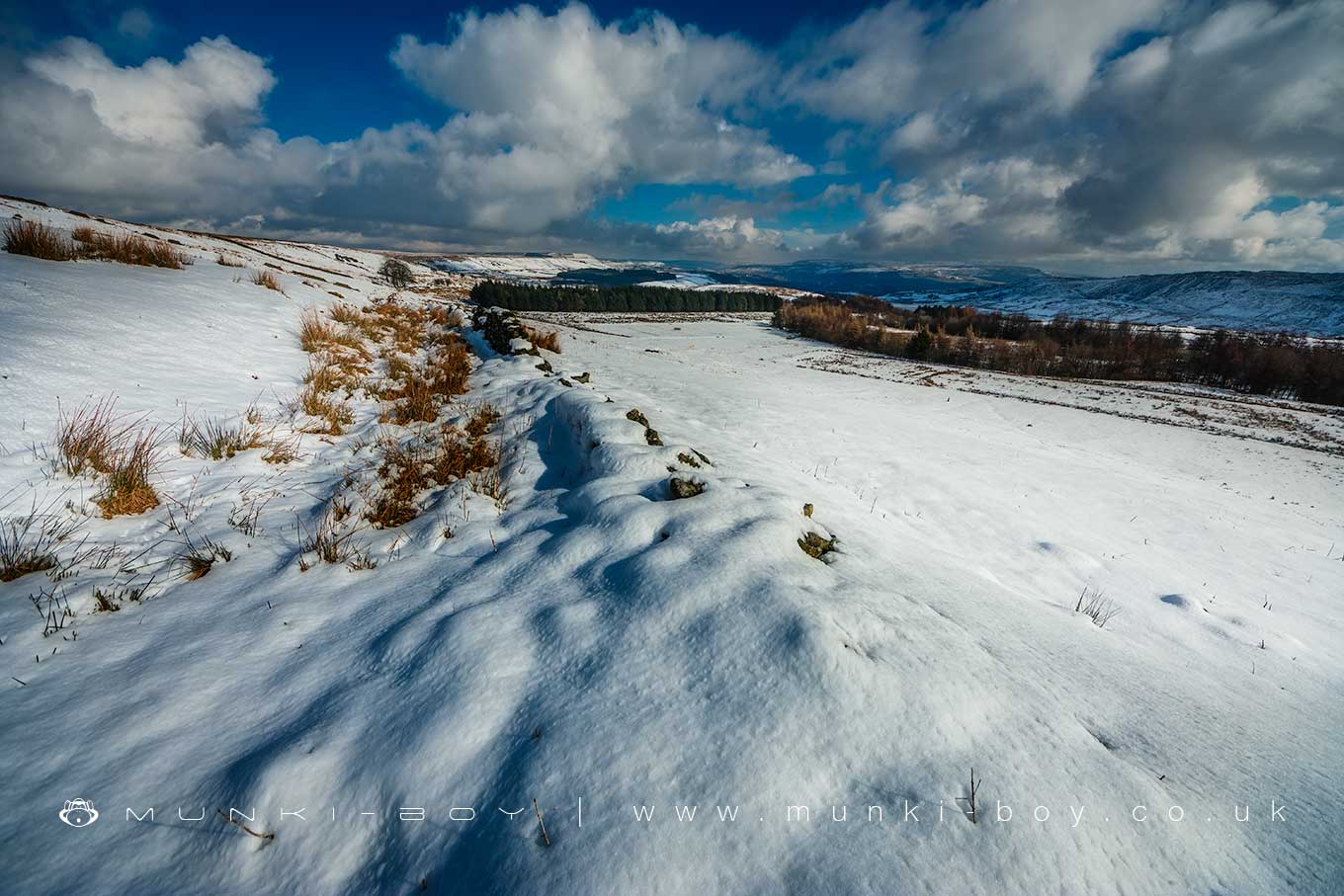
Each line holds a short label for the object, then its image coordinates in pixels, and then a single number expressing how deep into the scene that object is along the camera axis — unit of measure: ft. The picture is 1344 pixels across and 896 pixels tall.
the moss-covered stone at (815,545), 12.01
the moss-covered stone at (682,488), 14.07
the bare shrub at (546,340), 51.00
